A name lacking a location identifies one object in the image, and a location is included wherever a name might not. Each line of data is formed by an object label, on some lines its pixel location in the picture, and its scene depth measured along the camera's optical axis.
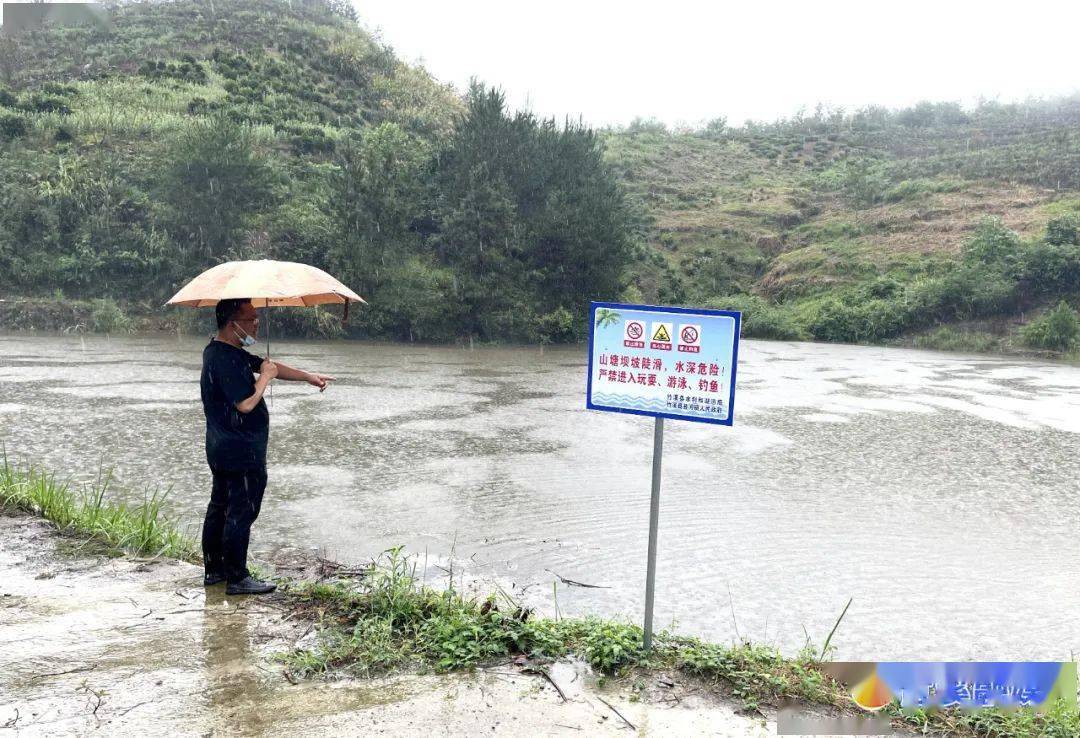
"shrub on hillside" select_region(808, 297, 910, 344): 32.72
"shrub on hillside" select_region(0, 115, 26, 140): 30.73
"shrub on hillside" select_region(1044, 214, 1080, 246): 31.62
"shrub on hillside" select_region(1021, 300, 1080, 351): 27.08
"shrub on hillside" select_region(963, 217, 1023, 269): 31.78
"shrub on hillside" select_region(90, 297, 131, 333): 26.02
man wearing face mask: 4.27
